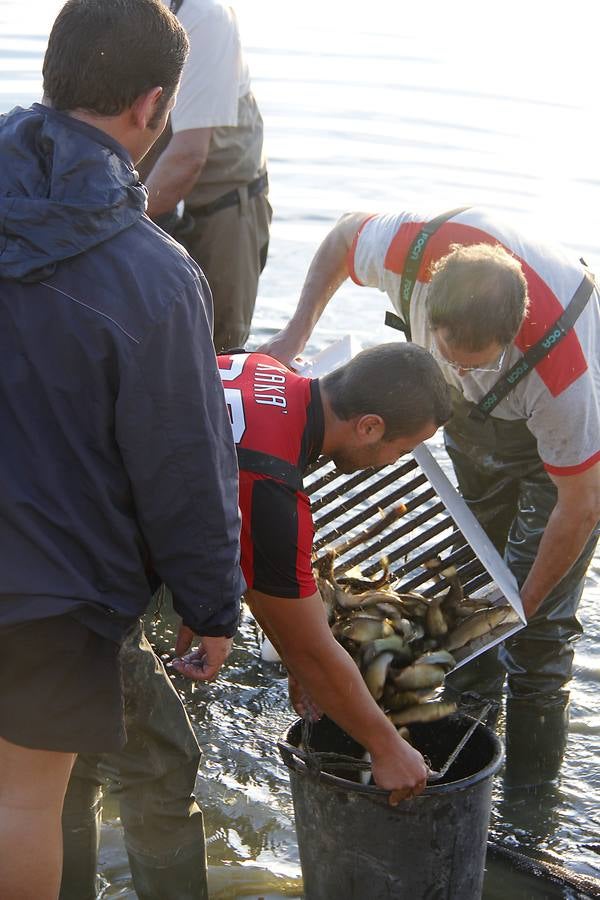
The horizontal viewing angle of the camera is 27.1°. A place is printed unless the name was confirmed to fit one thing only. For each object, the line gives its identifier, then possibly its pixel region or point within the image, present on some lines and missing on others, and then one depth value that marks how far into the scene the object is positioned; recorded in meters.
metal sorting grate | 4.18
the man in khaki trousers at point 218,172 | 5.58
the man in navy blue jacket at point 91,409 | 2.62
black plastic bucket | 3.36
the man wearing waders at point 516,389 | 3.89
